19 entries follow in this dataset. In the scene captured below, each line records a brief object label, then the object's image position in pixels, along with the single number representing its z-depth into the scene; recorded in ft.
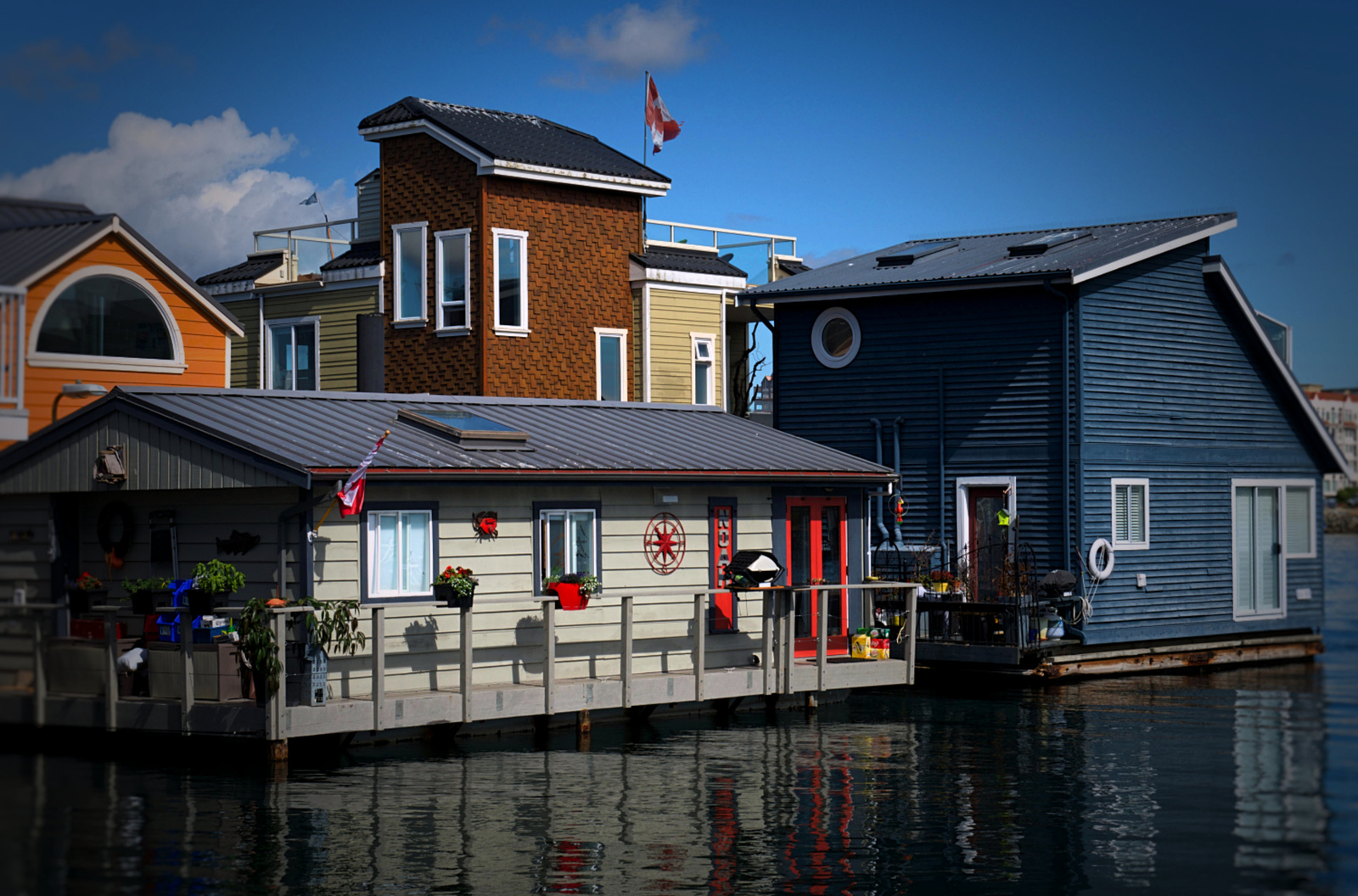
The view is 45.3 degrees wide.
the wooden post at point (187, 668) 62.69
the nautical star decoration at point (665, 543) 78.64
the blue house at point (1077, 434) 98.58
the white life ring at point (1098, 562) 97.66
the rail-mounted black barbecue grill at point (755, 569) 78.07
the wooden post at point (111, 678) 64.23
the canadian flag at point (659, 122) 137.49
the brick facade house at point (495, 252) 115.03
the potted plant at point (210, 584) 63.31
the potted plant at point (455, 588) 67.36
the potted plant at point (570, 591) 72.13
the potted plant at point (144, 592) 66.28
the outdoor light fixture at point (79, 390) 79.46
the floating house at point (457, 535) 65.98
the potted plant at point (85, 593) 69.36
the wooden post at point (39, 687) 66.95
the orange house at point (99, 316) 77.20
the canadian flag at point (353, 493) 64.03
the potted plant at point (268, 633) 61.36
